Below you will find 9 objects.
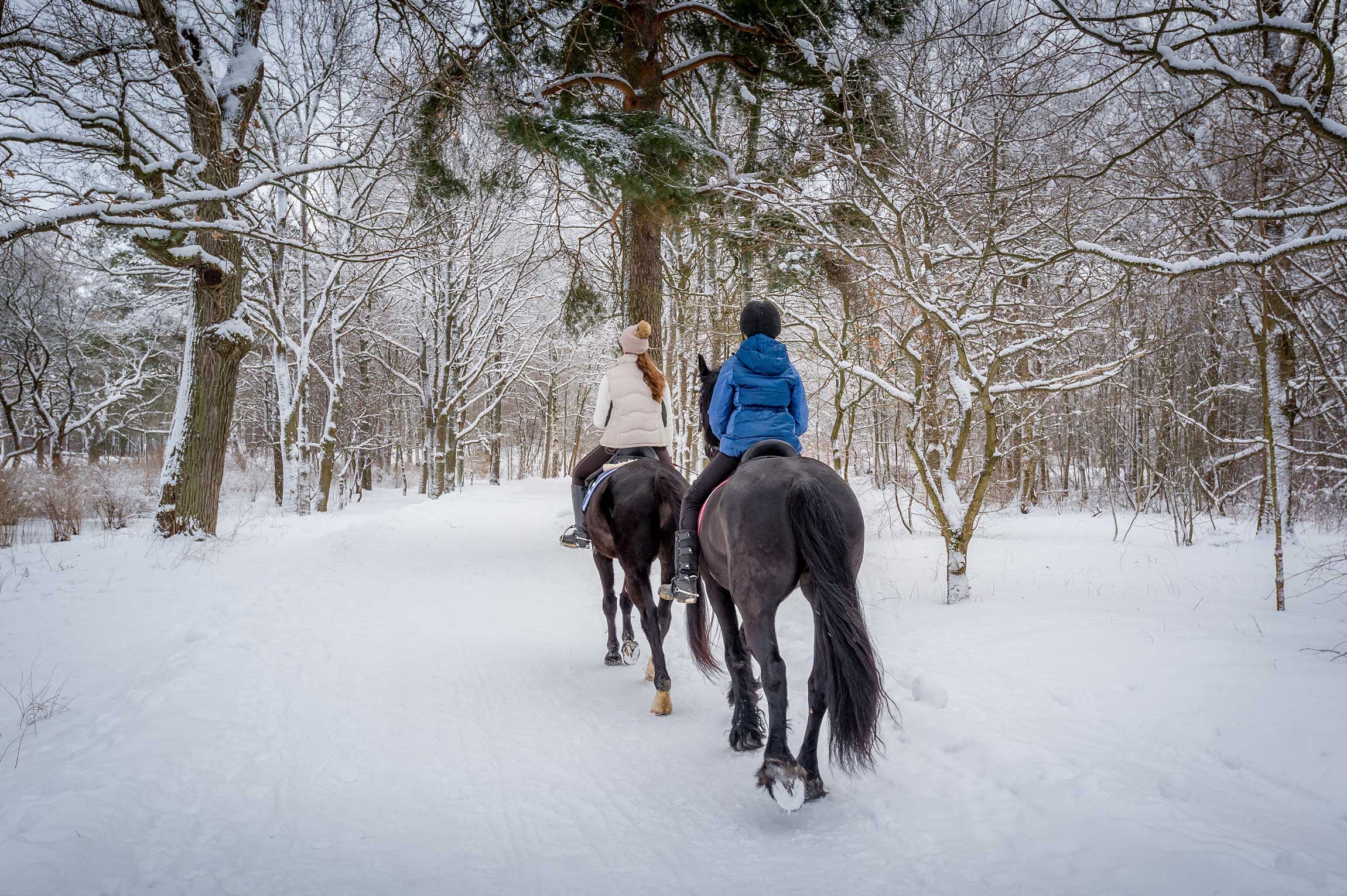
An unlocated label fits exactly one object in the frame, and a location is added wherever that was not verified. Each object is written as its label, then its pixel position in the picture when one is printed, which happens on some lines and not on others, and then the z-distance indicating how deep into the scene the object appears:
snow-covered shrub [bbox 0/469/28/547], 11.09
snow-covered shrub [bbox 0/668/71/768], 3.77
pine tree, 7.80
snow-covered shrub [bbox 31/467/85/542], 11.52
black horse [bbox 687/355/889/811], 3.19
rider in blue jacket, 4.22
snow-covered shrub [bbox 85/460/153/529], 12.91
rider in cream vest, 5.93
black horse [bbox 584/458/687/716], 5.16
